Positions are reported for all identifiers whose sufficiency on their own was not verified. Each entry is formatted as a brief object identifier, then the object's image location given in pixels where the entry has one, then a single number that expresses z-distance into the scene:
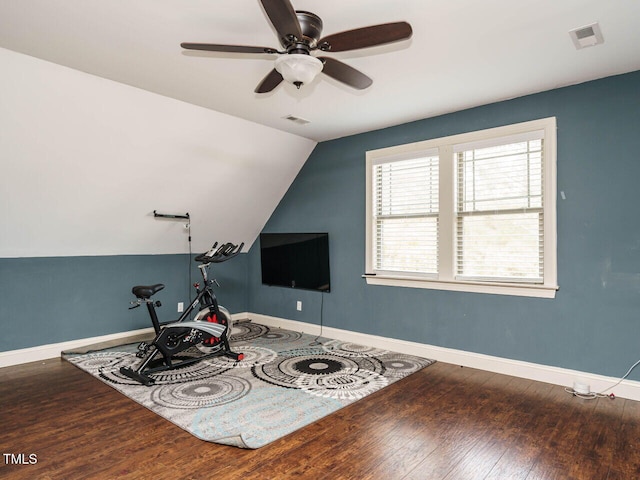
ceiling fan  1.87
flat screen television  5.05
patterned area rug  2.65
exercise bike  3.62
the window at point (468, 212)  3.50
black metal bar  4.57
